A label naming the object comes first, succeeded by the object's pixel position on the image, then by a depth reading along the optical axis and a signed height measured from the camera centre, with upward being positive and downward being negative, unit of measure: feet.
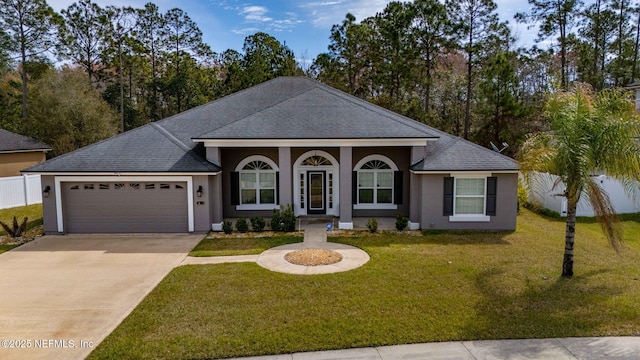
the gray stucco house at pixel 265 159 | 48.34 -1.87
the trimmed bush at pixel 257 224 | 49.39 -8.16
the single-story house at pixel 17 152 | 77.96 +1.14
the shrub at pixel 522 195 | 63.77 -6.42
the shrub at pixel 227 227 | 48.44 -8.39
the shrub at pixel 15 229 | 47.06 -8.29
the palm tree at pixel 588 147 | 29.17 +0.46
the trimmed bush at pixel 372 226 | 48.51 -8.36
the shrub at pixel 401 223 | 49.05 -8.12
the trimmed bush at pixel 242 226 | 49.29 -8.37
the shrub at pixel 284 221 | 49.11 -7.82
